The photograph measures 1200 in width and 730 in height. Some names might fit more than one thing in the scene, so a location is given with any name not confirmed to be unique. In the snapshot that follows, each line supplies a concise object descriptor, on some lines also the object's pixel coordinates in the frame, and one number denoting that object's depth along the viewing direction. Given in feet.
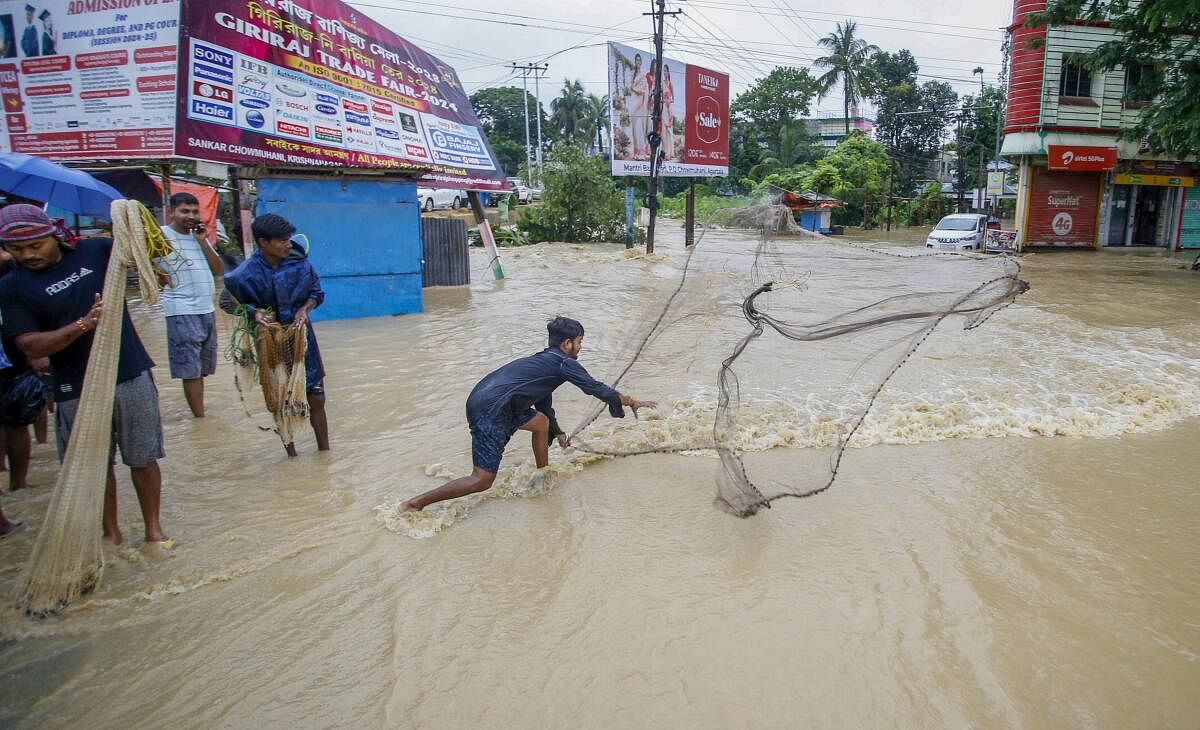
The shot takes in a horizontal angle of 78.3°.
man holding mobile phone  16.78
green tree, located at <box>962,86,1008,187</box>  129.90
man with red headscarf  10.15
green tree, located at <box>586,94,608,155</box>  195.62
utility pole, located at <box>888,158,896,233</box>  119.54
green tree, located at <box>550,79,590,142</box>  214.48
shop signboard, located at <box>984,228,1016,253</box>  70.83
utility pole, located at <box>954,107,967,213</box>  122.20
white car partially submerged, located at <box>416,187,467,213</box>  89.66
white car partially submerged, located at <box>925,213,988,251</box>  68.39
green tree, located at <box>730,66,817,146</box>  144.46
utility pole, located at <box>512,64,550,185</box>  153.48
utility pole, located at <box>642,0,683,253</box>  63.31
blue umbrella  16.25
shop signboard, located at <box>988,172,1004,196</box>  102.89
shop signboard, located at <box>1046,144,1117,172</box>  68.69
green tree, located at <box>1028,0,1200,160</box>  50.88
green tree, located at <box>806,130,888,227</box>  107.55
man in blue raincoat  14.33
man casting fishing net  12.97
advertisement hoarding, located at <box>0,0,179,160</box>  30.12
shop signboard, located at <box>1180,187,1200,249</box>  76.59
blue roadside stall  30.71
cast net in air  16.26
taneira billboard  69.26
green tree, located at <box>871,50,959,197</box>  154.51
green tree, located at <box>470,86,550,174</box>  224.12
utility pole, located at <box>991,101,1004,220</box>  103.78
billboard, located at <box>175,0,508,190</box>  30.99
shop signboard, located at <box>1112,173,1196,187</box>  72.33
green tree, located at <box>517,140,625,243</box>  75.08
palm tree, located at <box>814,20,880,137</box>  147.74
